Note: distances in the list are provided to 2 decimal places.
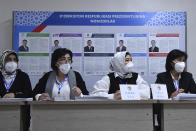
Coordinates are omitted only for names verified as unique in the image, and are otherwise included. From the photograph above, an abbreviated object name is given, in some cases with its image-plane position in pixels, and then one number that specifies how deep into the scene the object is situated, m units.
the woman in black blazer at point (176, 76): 2.93
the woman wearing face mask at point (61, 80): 2.79
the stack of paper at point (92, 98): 2.10
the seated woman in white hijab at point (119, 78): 2.88
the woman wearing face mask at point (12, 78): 2.79
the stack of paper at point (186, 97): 2.05
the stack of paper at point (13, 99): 2.03
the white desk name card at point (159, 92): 2.20
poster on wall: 3.65
